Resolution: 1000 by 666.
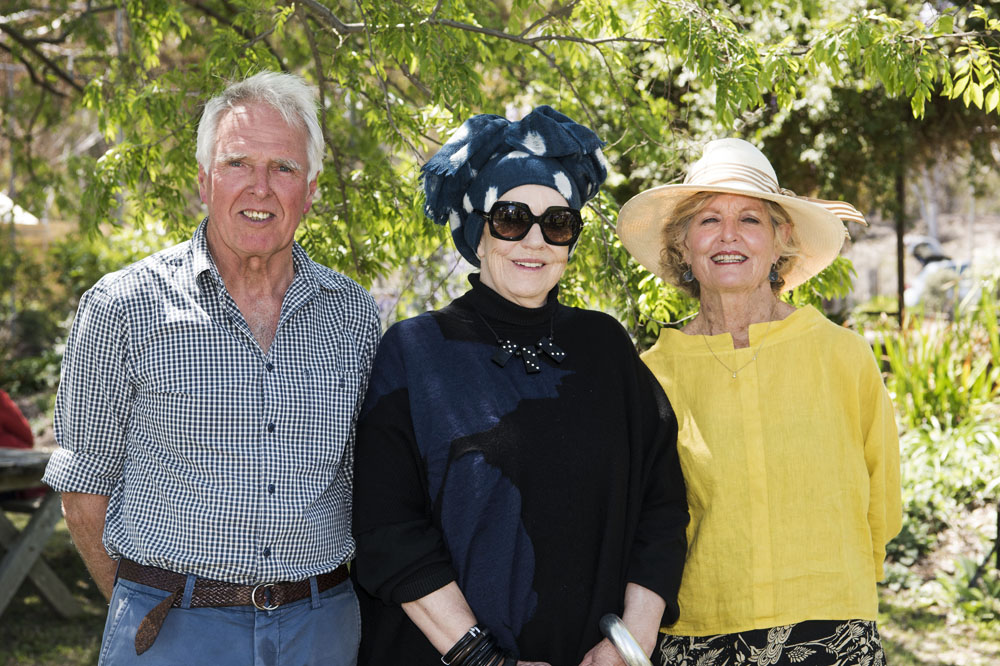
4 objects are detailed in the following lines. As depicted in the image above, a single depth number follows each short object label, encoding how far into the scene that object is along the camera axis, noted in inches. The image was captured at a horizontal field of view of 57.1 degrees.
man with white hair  81.9
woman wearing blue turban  79.7
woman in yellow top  90.0
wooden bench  213.2
